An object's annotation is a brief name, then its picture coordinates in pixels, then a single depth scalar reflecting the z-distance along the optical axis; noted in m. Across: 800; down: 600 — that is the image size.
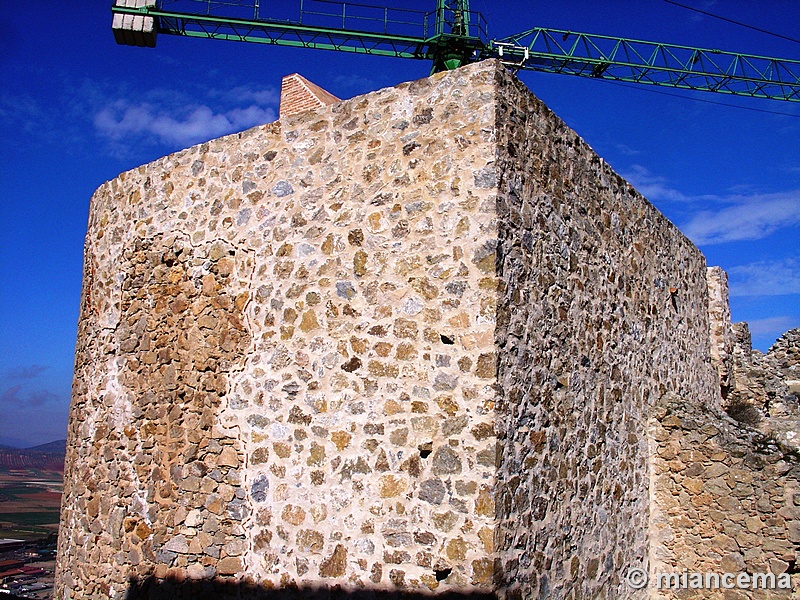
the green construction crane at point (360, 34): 19.83
